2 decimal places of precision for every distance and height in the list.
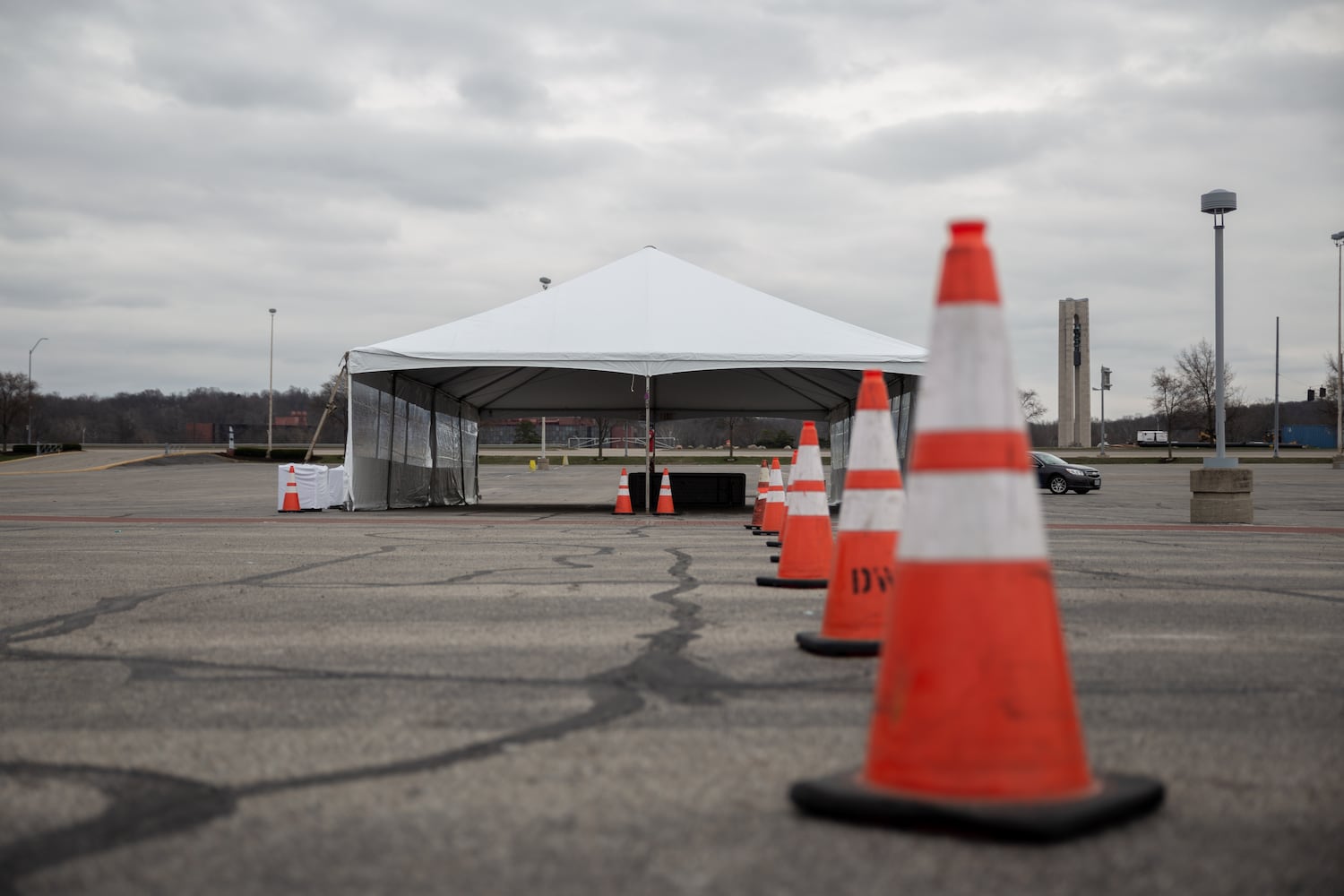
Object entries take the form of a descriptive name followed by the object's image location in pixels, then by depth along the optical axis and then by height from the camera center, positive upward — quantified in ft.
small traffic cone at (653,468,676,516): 68.23 -3.25
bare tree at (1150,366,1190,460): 252.01 +11.74
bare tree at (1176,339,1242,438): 246.68 +15.15
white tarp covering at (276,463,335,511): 68.13 -2.46
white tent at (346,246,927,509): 64.64 +4.99
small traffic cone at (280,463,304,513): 66.33 -3.26
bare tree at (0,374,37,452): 280.92 +10.33
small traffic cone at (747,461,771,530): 54.60 -2.56
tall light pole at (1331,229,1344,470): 169.99 +18.20
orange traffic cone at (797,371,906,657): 17.17 -1.45
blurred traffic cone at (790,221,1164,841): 9.00 -1.63
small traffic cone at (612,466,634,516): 66.54 -3.16
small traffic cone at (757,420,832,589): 26.05 -2.12
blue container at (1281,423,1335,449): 368.27 +4.51
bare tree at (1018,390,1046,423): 373.61 +13.07
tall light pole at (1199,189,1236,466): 59.47 +10.45
